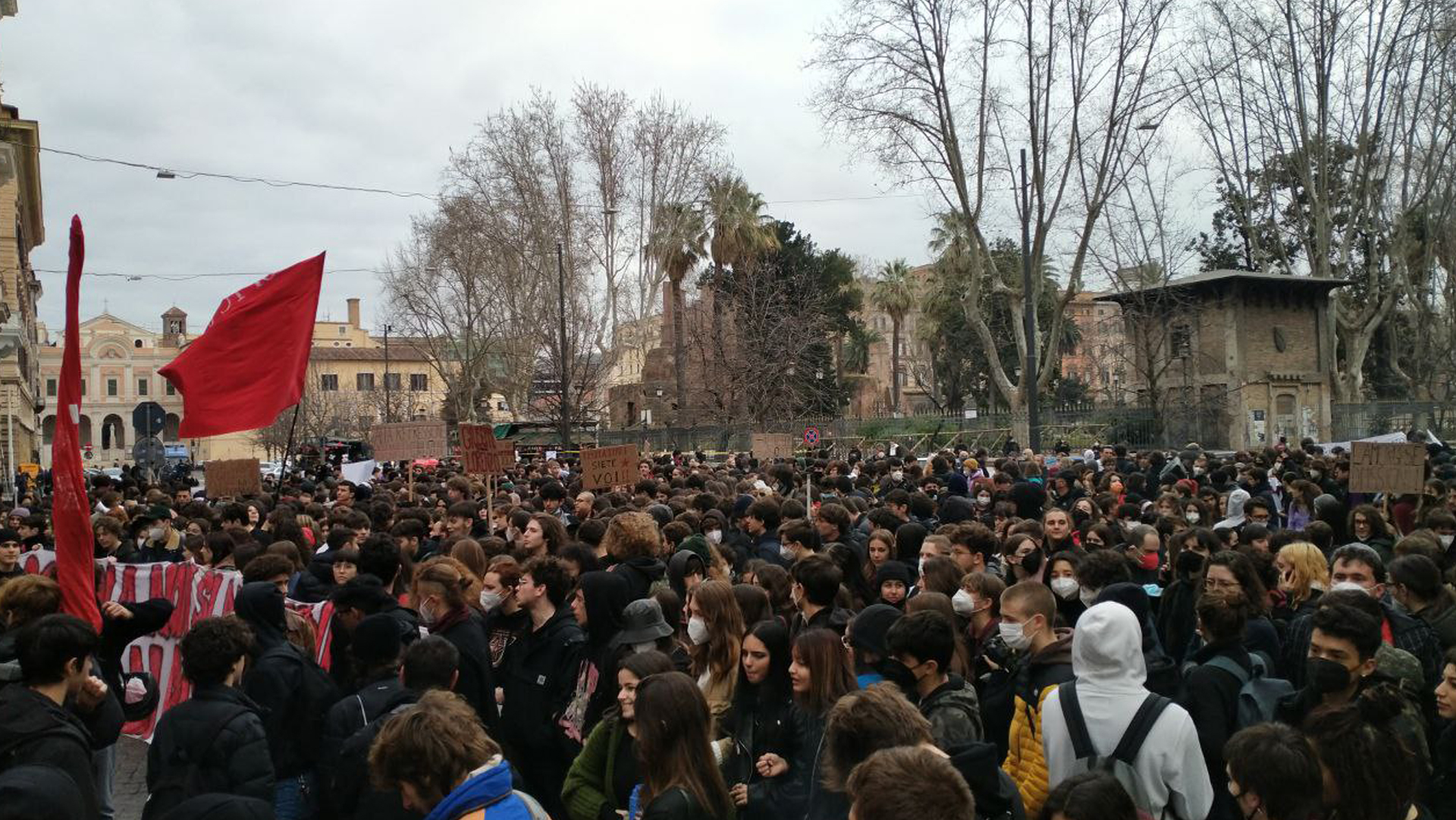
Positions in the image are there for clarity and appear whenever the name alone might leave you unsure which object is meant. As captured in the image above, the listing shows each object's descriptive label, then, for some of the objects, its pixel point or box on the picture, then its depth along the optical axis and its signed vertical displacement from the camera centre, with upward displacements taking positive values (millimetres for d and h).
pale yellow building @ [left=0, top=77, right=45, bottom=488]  31641 +5179
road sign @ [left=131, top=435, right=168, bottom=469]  19031 -192
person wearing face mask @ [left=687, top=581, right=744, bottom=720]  4832 -840
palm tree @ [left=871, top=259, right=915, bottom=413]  61156 +6151
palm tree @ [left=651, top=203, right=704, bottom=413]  43219 +6333
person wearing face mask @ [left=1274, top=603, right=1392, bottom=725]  4324 -903
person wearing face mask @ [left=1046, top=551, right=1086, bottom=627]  6379 -896
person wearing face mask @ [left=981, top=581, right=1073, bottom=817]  4266 -1000
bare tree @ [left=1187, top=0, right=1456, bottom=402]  33438 +7461
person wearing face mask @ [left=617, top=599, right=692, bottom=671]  5109 -855
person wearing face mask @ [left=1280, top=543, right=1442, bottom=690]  5383 -987
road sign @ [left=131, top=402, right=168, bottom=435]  19016 +316
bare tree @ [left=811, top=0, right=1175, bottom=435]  30156 +7353
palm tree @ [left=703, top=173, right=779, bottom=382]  46969 +7439
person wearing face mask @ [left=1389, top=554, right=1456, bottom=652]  5570 -843
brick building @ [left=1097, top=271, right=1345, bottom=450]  43219 +2010
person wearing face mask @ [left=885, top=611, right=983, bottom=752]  4199 -868
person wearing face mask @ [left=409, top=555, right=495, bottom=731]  5496 -873
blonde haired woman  6207 -859
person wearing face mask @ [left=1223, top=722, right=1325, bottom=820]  3324 -996
